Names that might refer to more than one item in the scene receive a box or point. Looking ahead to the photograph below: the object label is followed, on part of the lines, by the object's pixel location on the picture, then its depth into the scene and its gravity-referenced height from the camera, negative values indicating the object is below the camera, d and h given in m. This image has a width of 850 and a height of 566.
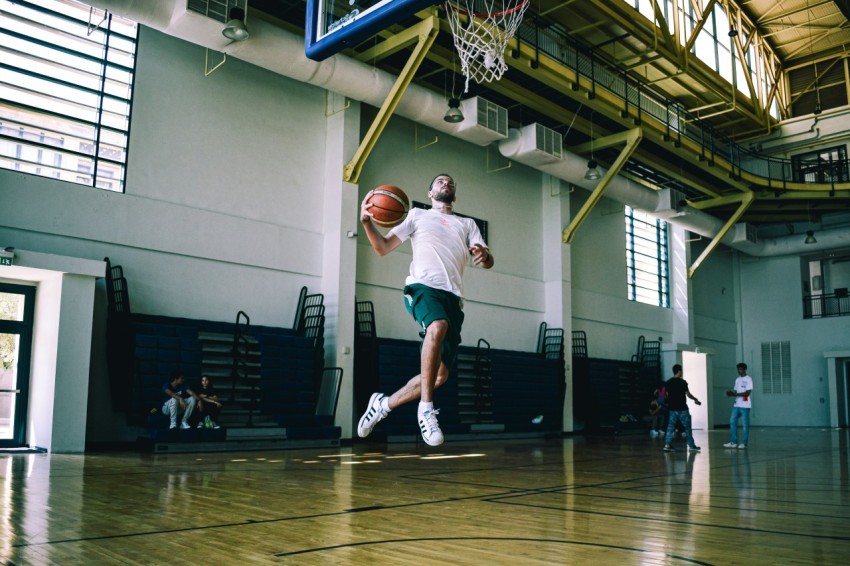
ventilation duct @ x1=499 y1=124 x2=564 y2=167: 14.60 +4.87
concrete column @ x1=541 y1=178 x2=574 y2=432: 17.48 +2.89
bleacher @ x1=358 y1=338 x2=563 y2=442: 12.65 -0.32
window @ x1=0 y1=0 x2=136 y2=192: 9.60 +3.93
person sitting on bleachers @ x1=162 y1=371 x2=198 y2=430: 9.42 -0.37
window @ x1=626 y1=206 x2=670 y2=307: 21.28 +3.70
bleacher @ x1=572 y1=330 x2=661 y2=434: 17.61 -0.34
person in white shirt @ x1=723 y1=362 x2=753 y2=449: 12.16 -0.30
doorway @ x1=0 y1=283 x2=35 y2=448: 9.29 +0.15
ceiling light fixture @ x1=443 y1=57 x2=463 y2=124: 12.27 +4.50
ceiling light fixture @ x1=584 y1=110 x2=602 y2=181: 16.06 +4.67
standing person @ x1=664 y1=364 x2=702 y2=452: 11.23 -0.38
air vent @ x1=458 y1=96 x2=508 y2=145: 13.38 +4.88
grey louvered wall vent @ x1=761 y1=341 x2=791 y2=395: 24.41 +0.51
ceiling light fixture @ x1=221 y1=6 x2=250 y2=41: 9.70 +4.68
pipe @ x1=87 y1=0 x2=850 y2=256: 9.59 +4.81
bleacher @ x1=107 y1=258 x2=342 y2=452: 9.52 +0.00
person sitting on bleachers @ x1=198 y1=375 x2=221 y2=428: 9.77 -0.44
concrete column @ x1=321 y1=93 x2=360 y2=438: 12.17 +2.20
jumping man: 4.51 +0.64
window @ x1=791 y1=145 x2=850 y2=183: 21.43 +6.65
